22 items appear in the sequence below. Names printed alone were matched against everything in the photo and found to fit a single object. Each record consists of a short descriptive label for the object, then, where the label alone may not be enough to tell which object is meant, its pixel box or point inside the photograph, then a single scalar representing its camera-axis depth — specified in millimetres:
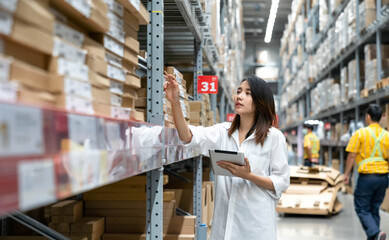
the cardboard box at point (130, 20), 1729
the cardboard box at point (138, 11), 1681
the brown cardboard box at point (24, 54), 886
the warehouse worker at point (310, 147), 11438
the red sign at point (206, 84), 4578
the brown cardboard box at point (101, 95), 1294
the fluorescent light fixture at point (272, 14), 12481
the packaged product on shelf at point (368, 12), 7980
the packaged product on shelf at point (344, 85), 10102
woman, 2664
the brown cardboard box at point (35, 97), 881
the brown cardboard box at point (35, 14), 892
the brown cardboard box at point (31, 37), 876
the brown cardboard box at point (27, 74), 861
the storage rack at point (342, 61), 7453
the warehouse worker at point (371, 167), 5617
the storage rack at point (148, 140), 812
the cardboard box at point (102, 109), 1291
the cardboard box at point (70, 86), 1031
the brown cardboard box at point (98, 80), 1264
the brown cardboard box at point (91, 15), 1179
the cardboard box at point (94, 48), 1296
